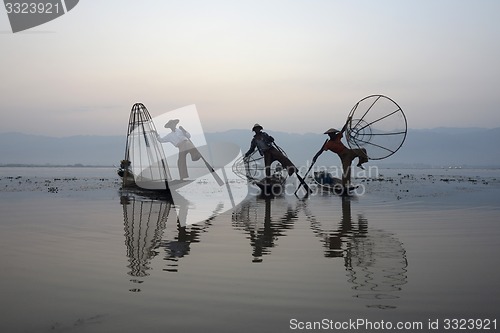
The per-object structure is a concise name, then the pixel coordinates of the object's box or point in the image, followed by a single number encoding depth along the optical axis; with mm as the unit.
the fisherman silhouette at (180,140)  21328
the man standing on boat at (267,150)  22734
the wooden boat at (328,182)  22000
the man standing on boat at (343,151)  21109
